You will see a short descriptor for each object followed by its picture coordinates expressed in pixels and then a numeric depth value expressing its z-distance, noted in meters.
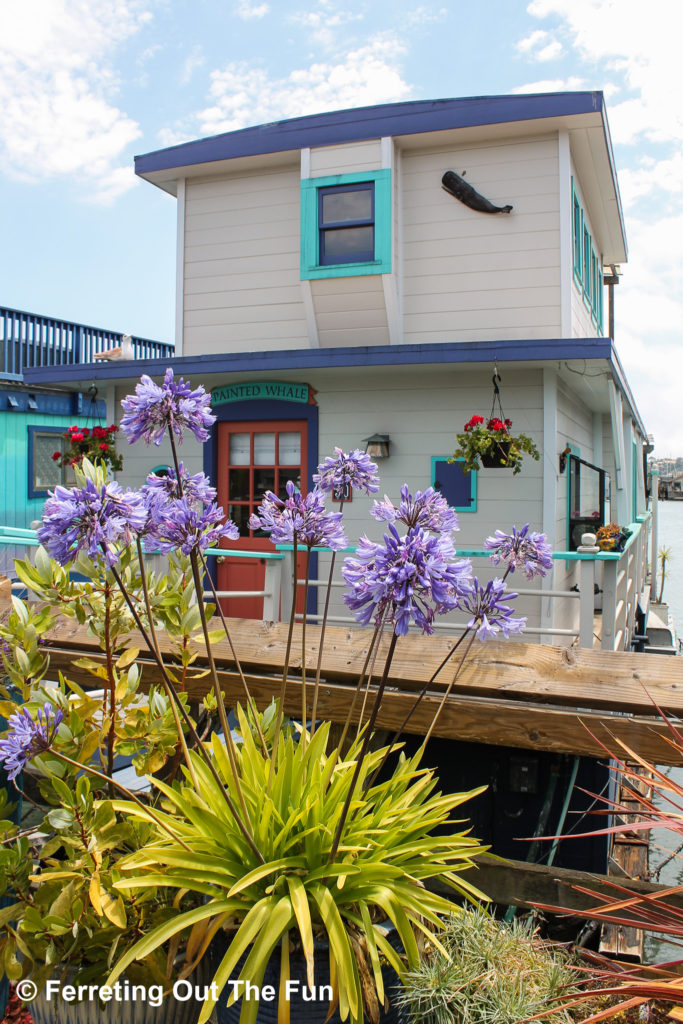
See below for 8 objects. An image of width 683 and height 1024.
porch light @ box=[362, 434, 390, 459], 7.71
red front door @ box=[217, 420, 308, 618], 8.41
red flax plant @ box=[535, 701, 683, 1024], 1.35
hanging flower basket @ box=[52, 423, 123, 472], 8.24
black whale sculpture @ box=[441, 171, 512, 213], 7.77
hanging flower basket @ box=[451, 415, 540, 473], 6.50
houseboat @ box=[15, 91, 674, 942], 7.41
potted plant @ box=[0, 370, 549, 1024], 1.55
